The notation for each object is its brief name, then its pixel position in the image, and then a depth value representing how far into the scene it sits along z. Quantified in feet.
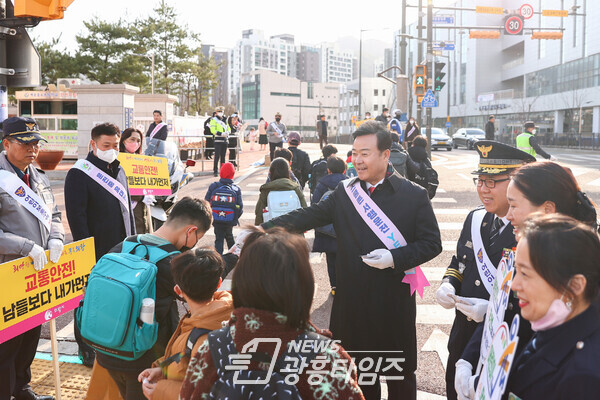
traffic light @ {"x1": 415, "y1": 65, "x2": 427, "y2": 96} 79.61
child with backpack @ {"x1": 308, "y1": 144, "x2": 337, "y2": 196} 30.68
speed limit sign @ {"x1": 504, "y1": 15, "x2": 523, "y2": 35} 87.71
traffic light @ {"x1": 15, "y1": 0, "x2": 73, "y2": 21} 16.57
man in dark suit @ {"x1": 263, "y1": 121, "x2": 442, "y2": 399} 11.91
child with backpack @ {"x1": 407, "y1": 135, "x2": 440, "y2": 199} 33.14
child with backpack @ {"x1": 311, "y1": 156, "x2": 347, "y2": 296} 22.22
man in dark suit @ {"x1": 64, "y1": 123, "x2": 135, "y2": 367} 16.02
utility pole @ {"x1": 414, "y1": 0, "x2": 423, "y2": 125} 83.42
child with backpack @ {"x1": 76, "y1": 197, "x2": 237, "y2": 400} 9.89
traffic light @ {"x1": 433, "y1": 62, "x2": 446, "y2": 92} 80.05
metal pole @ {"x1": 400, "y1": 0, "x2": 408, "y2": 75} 90.96
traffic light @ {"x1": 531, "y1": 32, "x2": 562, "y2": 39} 87.25
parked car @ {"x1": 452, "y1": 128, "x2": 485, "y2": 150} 138.72
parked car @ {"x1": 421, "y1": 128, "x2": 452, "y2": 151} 122.93
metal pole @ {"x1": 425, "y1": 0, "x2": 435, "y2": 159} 78.59
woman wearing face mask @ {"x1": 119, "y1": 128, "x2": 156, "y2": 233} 21.27
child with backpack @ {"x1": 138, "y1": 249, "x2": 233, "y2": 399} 8.46
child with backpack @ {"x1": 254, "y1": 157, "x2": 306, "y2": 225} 22.63
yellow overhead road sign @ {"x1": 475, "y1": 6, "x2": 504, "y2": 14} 80.53
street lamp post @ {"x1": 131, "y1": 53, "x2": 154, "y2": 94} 129.90
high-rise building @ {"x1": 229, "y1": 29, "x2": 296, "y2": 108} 514.15
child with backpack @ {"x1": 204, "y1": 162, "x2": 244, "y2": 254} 24.56
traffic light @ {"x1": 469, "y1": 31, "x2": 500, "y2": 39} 87.87
